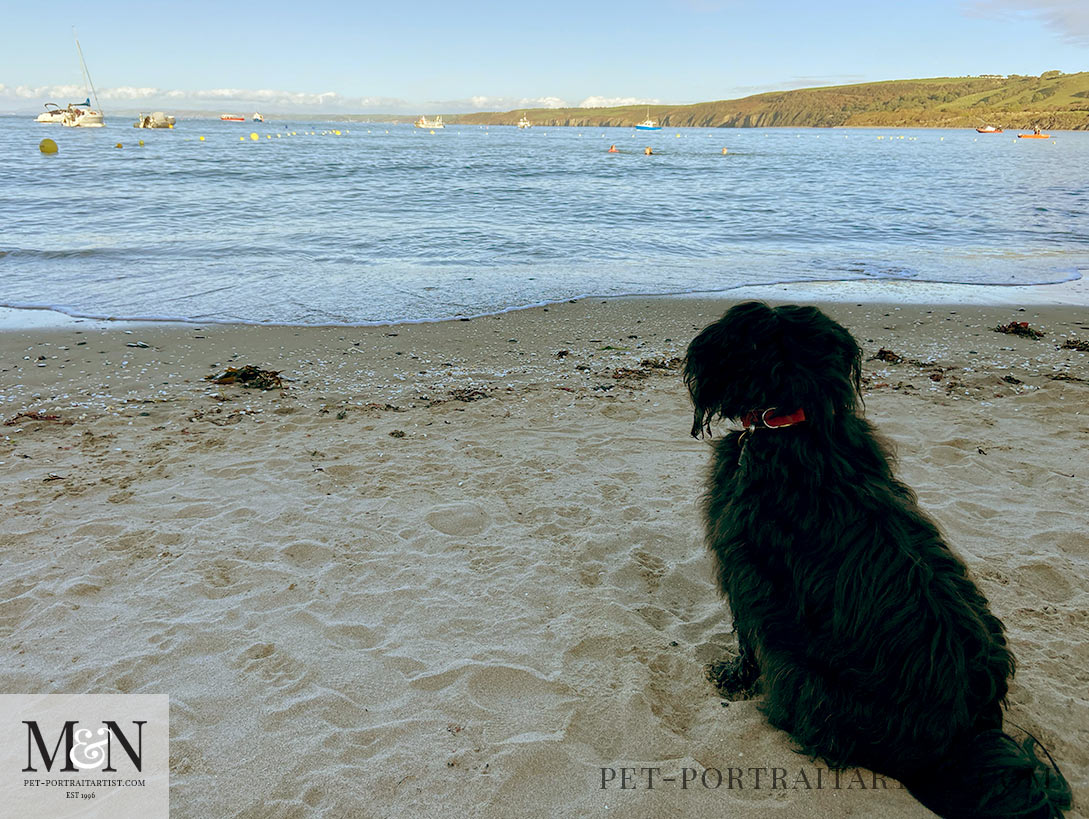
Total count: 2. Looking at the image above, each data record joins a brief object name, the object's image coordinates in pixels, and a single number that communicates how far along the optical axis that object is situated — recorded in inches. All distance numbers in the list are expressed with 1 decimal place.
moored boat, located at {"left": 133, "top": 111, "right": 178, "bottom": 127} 3533.5
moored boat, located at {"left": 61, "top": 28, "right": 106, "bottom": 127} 3164.4
